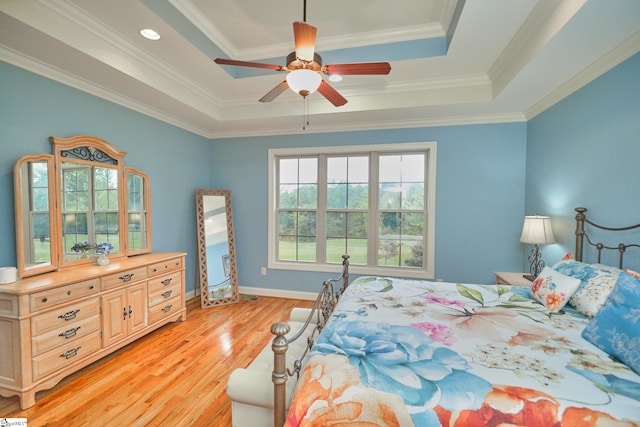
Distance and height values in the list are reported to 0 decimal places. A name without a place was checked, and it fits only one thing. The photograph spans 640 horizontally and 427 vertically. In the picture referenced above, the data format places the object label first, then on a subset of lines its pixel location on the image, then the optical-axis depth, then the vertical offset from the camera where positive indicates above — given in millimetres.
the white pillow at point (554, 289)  1797 -583
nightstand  2750 -790
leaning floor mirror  3930 -689
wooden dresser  1897 -958
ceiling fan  1702 +950
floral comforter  973 -709
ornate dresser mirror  2246 -24
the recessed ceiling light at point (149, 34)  2272 +1445
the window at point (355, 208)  3873 -59
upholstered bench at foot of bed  1443 -1031
